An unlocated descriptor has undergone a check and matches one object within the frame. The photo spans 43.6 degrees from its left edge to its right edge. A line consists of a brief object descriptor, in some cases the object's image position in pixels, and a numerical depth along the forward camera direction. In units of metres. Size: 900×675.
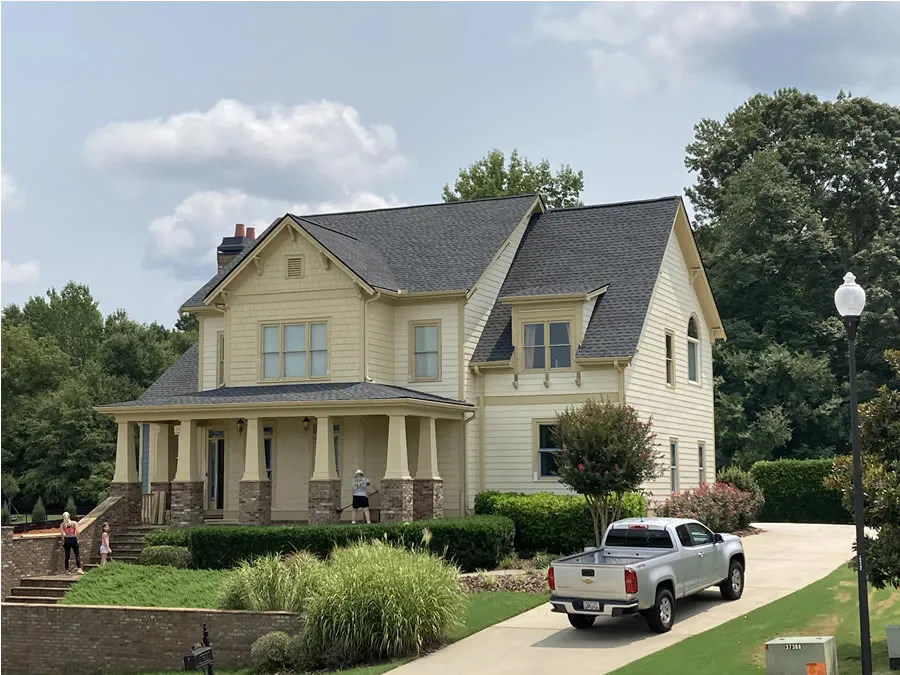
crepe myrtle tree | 24.56
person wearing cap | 28.05
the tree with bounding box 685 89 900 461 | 50.03
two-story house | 29.53
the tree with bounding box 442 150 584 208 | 58.78
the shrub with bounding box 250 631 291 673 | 19.66
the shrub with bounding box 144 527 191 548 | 28.23
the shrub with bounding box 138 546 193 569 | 27.59
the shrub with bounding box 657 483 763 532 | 30.48
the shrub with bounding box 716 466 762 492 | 35.97
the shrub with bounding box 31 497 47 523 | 48.47
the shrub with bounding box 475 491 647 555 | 27.50
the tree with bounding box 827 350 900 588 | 15.21
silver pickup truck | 18.11
